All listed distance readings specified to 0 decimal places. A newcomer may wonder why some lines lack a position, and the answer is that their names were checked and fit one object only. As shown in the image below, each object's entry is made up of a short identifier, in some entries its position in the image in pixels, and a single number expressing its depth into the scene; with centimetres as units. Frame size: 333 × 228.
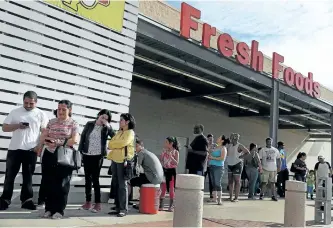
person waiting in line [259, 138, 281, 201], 1083
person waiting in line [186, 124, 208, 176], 819
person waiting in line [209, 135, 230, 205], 864
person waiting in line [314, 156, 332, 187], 795
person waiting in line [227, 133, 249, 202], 957
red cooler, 677
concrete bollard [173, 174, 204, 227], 520
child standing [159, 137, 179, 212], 742
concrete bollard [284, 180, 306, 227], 670
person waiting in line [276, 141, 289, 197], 1247
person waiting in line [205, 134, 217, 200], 984
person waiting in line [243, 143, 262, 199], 1061
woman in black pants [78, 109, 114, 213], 627
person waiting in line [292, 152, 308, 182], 1233
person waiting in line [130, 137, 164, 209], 700
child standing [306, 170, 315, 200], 1523
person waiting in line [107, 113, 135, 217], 612
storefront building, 691
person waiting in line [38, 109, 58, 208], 633
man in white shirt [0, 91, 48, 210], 591
